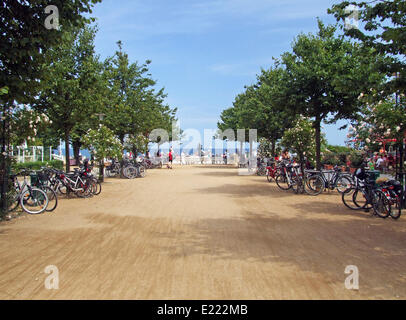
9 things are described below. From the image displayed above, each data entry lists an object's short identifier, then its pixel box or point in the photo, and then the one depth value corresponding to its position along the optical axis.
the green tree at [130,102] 25.94
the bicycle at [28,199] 9.43
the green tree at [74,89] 14.45
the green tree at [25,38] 6.80
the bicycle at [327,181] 13.69
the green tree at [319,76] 14.12
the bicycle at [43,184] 10.25
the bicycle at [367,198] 9.04
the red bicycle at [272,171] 18.63
